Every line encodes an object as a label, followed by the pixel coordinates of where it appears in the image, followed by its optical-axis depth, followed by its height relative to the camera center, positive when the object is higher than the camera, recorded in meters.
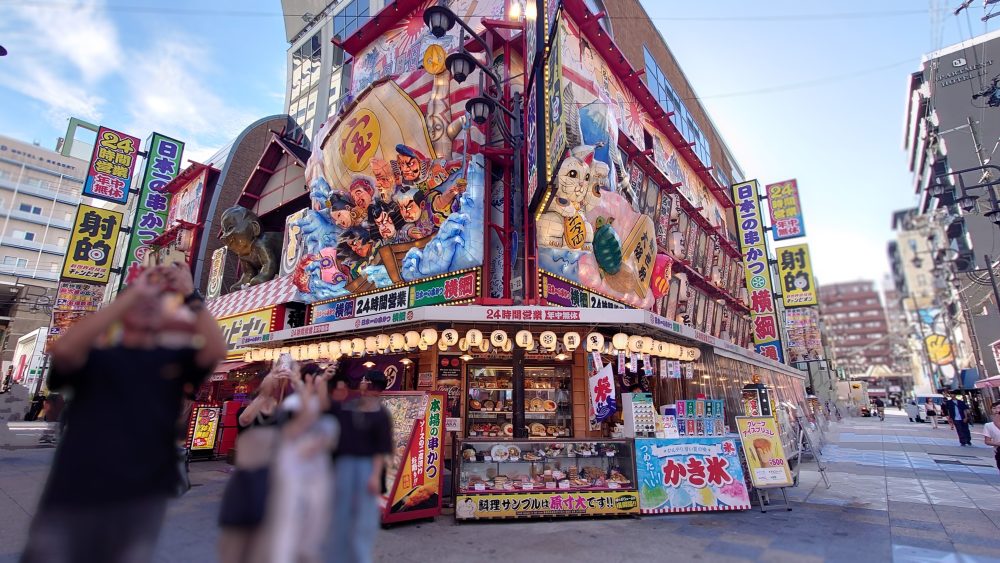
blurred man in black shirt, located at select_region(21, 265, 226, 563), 2.26 -0.15
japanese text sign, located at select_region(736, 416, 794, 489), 8.49 -0.88
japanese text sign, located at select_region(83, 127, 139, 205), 20.81 +10.28
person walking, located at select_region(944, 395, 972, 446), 18.75 -0.75
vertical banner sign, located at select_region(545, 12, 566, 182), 10.02 +6.43
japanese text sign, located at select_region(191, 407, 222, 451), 13.96 -0.85
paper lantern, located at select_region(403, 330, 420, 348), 10.77 +1.39
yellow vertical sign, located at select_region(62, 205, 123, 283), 19.44 +6.34
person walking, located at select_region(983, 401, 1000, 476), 8.87 -0.52
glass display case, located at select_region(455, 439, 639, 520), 7.77 -1.32
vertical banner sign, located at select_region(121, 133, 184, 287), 23.14 +10.36
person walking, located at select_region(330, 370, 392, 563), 3.43 -0.57
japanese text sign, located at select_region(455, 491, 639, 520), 7.68 -1.68
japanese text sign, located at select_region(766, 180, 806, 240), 24.39 +9.99
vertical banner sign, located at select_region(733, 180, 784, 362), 24.72 +6.86
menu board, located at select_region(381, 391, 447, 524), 7.42 -0.92
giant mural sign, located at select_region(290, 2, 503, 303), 12.44 +6.13
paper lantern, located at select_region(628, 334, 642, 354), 10.94 +1.31
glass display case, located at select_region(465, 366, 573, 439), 12.35 -0.01
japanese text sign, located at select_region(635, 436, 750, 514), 8.13 -1.26
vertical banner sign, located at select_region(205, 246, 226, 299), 21.30 +5.65
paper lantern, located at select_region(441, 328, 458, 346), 10.34 +1.38
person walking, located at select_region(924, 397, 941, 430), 29.98 -0.43
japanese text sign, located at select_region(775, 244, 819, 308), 23.95 +6.43
